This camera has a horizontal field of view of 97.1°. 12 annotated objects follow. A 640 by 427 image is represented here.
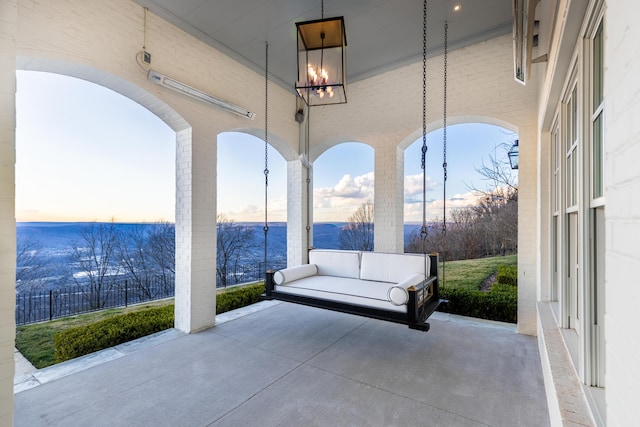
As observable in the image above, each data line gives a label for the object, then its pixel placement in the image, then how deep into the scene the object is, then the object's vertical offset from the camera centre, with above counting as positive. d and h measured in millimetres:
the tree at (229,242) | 7941 -809
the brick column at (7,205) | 1510 +45
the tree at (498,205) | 5220 +210
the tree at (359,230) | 6793 -361
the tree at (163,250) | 7055 -928
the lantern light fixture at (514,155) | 3854 +847
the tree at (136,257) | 6453 -1051
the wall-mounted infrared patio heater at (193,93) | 3184 +1542
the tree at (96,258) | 5582 -959
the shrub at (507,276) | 4801 -1030
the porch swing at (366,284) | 2619 -824
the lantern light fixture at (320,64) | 2703 +1511
